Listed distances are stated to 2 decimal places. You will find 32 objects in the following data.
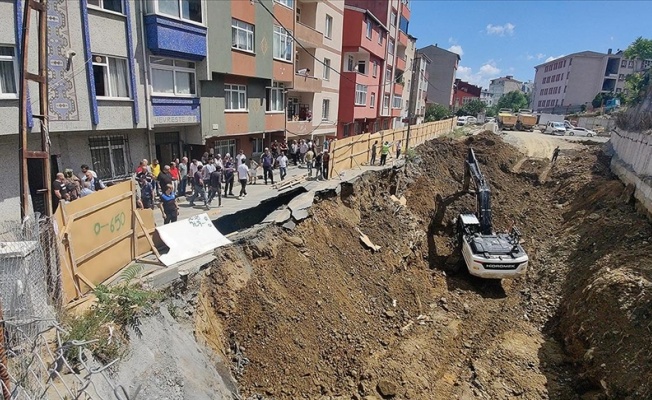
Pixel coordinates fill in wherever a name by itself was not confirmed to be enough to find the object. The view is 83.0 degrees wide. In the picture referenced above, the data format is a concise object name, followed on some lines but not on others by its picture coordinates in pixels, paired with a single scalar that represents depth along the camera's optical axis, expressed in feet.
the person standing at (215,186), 40.78
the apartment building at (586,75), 227.81
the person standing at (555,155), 80.43
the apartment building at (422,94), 161.23
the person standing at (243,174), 43.97
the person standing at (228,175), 44.88
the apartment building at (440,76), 219.82
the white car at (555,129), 134.82
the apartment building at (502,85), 457.27
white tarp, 23.88
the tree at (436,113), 183.83
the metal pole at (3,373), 10.26
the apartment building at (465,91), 306.76
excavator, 37.04
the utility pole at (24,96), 15.24
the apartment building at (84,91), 32.73
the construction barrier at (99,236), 18.80
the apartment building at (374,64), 90.94
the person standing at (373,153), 60.29
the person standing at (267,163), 50.45
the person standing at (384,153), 59.52
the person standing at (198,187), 40.50
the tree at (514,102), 305.73
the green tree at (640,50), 202.80
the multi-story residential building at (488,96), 461.61
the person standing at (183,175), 42.80
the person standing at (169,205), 31.30
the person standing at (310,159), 55.84
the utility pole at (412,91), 56.54
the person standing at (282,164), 52.32
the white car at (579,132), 130.80
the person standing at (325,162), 48.44
